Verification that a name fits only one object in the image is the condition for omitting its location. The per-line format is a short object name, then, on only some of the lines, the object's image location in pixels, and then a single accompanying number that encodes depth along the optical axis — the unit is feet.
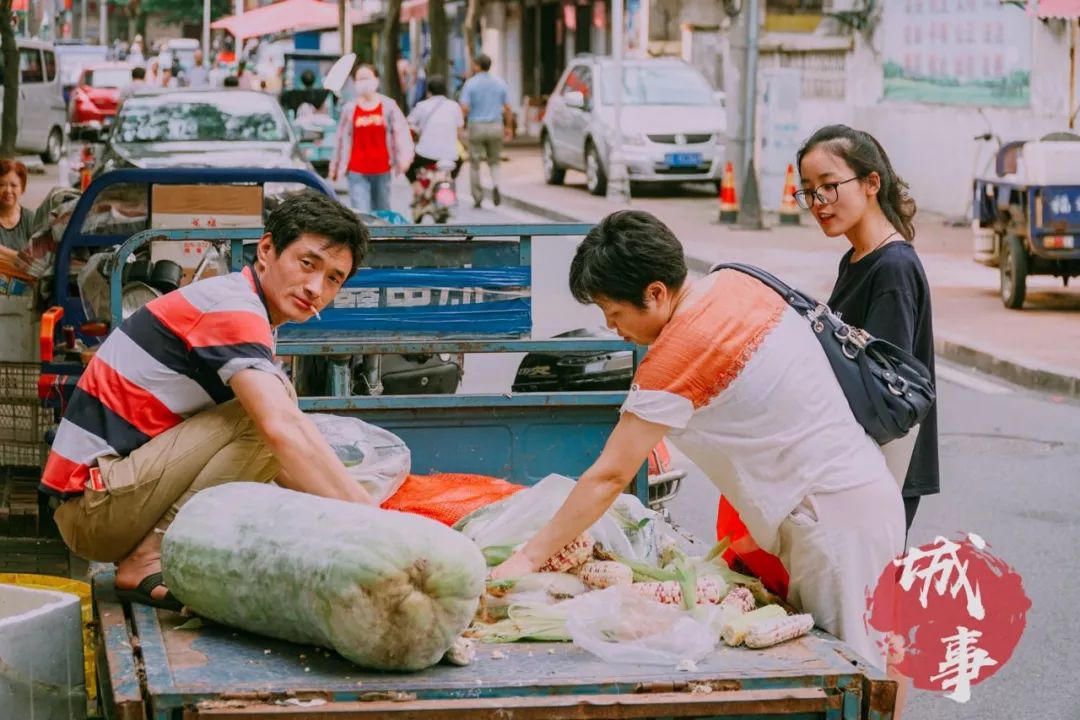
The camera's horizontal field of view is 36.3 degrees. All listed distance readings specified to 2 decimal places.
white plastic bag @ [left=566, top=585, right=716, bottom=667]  10.98
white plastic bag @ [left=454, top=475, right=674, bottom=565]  13.52
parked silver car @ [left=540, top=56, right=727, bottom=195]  76.13
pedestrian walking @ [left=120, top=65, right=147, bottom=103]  97.86
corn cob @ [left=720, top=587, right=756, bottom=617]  11.92
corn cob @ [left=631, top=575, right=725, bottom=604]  12.19
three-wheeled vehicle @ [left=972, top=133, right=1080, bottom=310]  40.42
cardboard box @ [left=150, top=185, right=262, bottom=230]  25.55
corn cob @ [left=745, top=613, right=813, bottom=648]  11.33
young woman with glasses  13.58
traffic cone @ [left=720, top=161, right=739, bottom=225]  66.90
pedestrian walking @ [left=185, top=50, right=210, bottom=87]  123.44
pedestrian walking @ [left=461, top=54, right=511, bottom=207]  72.69
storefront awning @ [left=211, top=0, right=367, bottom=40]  105.40
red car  101.19
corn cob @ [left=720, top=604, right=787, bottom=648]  11.37
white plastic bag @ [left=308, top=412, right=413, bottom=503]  15.57
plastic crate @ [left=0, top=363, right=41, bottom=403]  21.65
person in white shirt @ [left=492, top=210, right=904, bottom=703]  11.66
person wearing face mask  53.57
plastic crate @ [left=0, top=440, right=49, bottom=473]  21.61
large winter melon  10.42
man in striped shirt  12.48
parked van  98.99
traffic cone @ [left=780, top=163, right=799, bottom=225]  67.65
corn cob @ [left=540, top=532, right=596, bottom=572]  12.59
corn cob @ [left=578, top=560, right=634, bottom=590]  12.50
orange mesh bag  15.28
